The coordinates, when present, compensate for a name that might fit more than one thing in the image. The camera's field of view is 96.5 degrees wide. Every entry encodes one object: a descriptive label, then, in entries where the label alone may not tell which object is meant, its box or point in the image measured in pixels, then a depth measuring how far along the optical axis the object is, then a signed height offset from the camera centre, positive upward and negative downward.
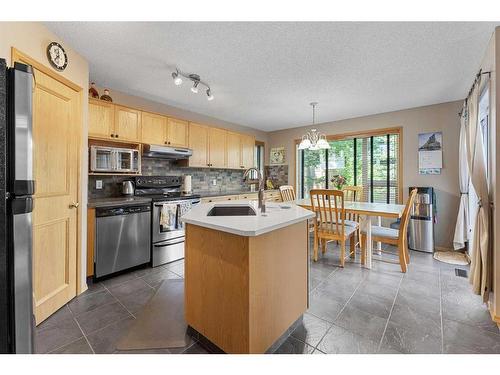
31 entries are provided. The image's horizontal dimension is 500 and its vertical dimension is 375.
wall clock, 1.79 +1.07
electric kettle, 3.05 -0.05
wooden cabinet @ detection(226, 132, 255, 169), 4.36 +0.69
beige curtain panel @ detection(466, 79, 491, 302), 1.87 -0.26
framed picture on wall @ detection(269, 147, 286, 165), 5.33 +0.70
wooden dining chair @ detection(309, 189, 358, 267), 2.71 -0.53
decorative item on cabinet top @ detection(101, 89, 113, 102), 2.73 +1.08
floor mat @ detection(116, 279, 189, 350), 1.52 -1.08
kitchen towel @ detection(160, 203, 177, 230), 2.90 -0.42
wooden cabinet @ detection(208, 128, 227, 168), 3.99 +0.68
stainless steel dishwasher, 2.40 -0.62
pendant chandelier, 3.08 +0.58
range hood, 3.08 +0.47
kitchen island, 1.23 -0.57
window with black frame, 3.97 +0.39
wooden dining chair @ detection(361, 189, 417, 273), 2.61 -0.64
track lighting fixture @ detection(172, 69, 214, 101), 2.34 +1.22
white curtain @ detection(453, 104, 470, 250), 2.95 -0.26
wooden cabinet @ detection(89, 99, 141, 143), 2.61 +0.78
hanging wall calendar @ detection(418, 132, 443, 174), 3.44 +0.51
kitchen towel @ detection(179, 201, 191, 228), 3.08 -0.32
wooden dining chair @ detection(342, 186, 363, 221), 3.70 -0.16
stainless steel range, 2.86 -0.44
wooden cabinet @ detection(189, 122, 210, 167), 3.69 +0.68
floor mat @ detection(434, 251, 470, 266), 2.91 -1.00
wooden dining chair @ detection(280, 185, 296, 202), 3.63 -0.14
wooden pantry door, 1.73 -0.07
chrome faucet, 1.73 -0.08
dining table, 2.54 -0.32
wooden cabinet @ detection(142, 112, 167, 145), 3.09 +0.80
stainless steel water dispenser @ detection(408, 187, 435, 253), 3.31 -0.56
